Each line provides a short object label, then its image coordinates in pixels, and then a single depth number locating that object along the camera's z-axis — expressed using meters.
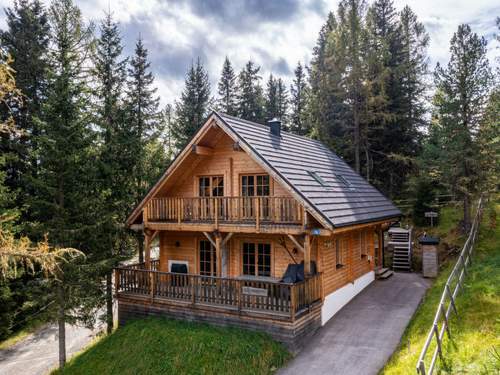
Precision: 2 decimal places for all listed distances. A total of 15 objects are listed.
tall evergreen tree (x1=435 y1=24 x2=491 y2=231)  17.88
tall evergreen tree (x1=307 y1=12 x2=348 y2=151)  24.47
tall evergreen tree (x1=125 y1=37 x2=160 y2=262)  15.88
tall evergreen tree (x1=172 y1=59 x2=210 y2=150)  27.86
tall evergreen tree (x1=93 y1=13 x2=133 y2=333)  13.59
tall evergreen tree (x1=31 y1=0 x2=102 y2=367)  11.73
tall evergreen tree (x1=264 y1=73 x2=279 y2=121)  38.28
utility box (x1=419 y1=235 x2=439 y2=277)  16.17
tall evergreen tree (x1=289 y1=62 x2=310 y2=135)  36.69
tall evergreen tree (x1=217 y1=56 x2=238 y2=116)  36.03
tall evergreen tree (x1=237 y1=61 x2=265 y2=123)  36.09
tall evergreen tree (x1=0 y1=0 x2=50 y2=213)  17.73
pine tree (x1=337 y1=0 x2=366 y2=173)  23.62
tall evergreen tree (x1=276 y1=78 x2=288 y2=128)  40.56
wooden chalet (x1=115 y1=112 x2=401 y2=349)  10.79
